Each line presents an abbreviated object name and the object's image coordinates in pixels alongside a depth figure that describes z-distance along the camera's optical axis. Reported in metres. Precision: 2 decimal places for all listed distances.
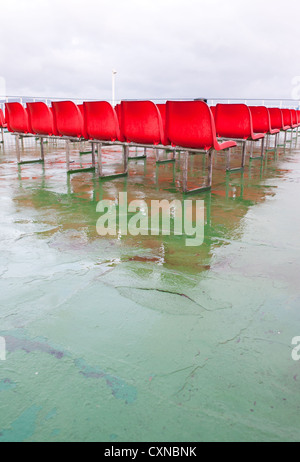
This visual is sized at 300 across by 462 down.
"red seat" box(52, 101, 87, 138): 4.76
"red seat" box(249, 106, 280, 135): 6.29
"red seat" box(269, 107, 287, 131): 7.61
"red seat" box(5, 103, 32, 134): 5.62
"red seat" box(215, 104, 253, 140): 5.07
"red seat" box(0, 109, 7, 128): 8.22
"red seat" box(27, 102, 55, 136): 5.16
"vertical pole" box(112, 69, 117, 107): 17.56
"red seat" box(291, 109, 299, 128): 9.54
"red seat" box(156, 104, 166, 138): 6.50
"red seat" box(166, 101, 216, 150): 3.53
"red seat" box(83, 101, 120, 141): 4.30
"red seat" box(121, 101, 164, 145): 3.92
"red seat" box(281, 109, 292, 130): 8.65
